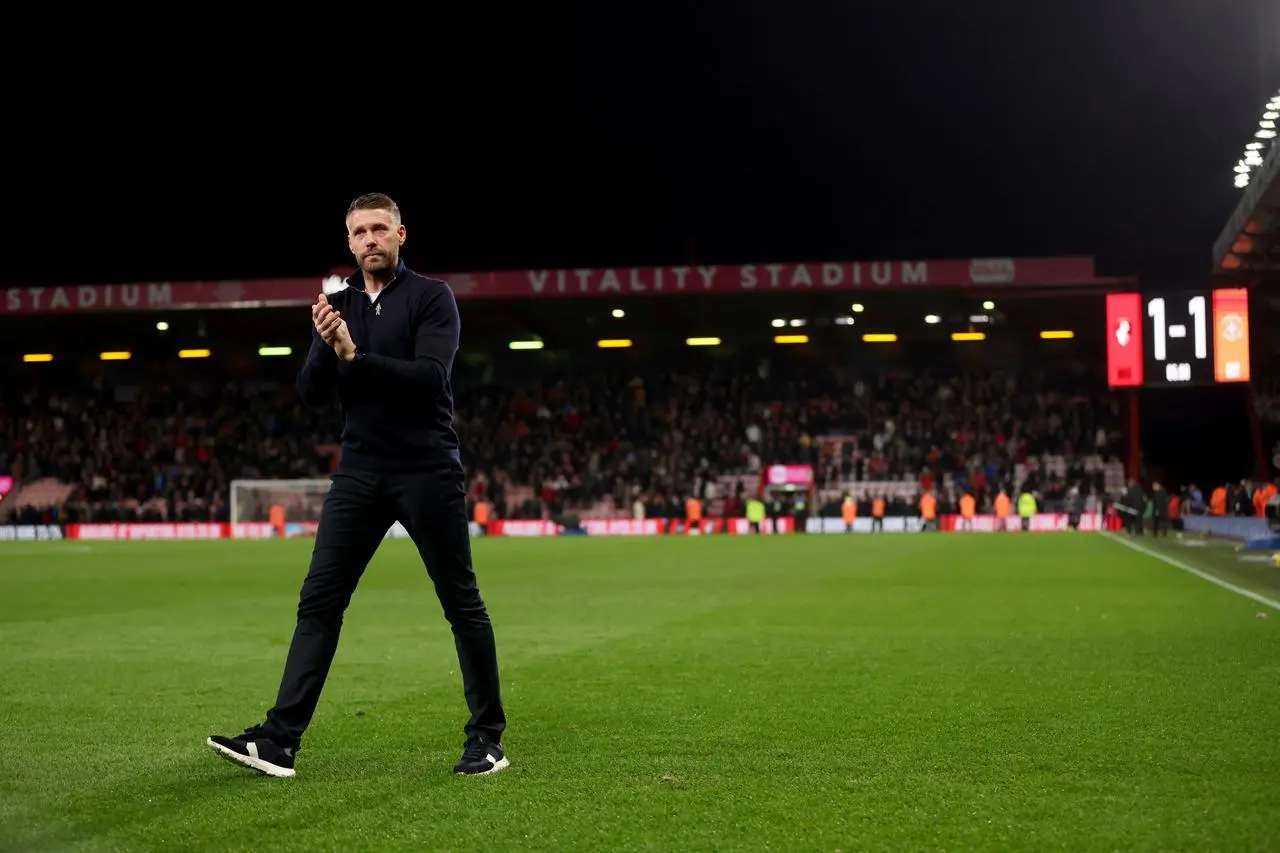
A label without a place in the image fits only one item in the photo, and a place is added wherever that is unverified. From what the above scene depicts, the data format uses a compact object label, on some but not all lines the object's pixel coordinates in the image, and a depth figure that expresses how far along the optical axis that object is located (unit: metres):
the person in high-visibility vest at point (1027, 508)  43.00
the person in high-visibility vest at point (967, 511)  43.41
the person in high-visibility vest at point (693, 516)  44.31
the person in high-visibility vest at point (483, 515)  45.41
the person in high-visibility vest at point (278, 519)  44.19
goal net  43.44
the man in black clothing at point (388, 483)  5.67
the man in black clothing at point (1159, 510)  35.06
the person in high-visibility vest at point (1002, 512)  43.16
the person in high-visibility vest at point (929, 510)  43.47
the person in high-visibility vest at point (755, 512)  43.78
